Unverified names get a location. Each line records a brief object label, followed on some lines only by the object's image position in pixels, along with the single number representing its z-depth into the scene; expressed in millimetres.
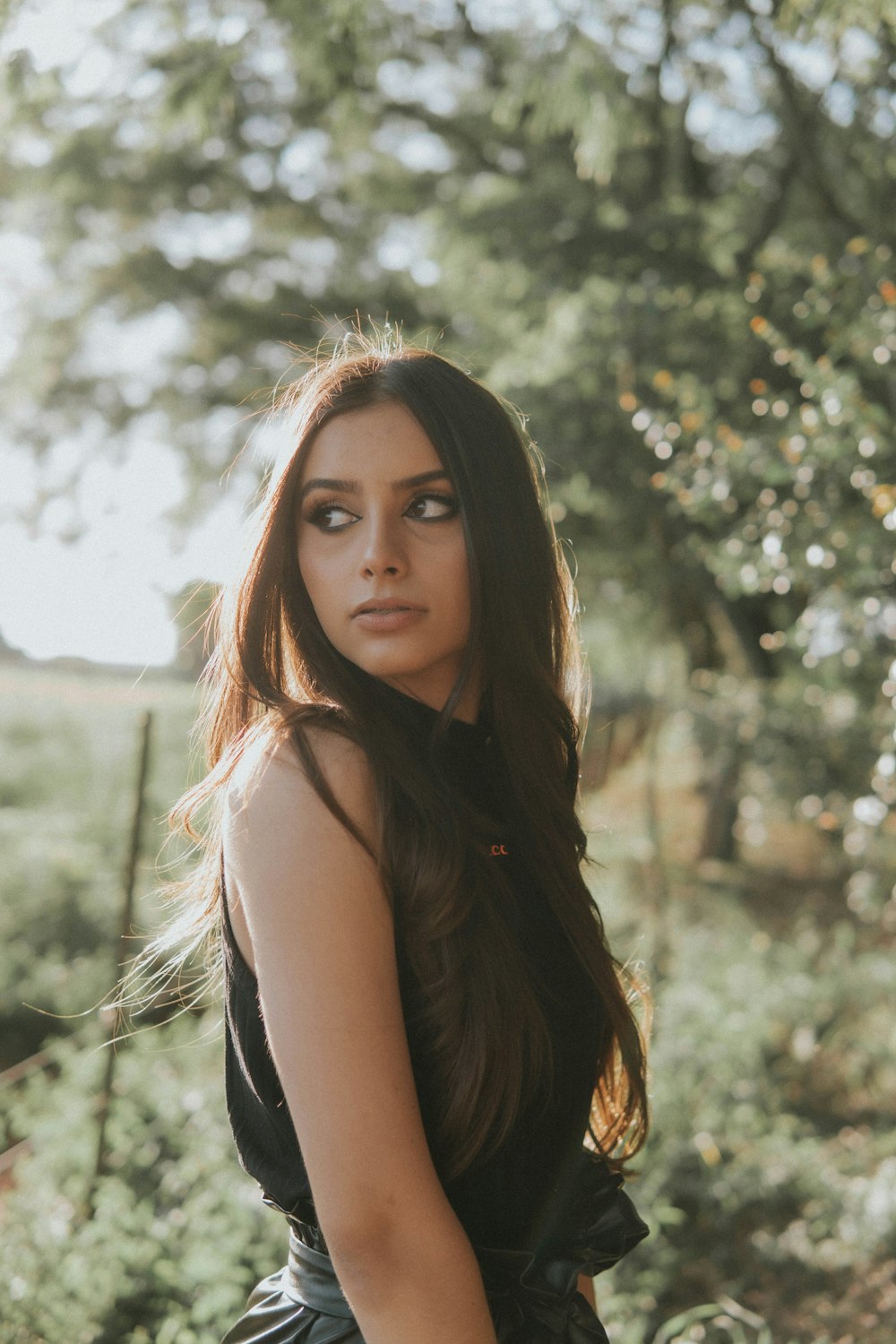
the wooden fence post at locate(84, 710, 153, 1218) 3275
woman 1082
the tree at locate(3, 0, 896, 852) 4258
